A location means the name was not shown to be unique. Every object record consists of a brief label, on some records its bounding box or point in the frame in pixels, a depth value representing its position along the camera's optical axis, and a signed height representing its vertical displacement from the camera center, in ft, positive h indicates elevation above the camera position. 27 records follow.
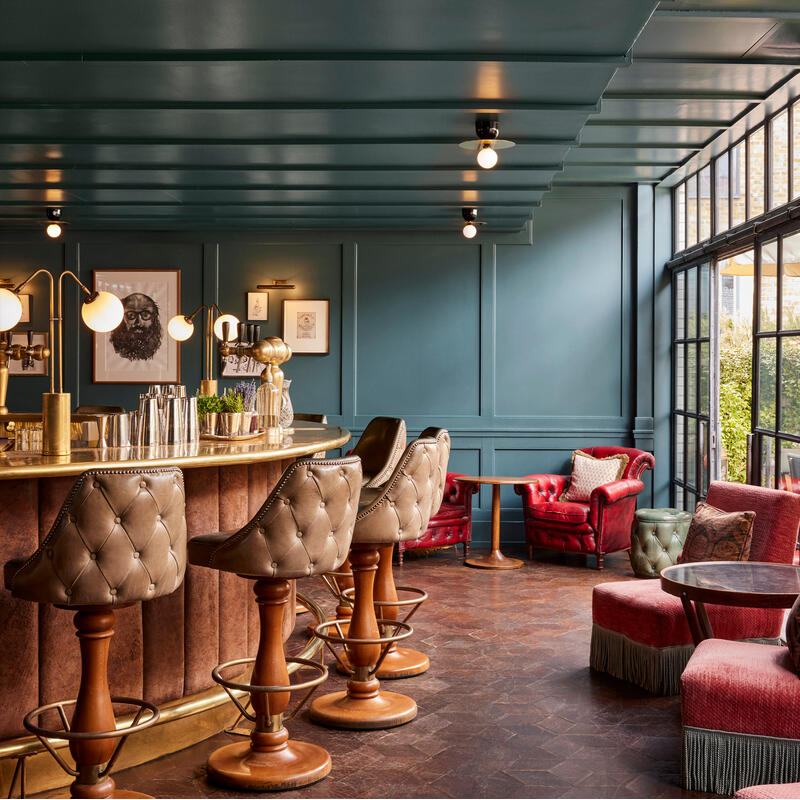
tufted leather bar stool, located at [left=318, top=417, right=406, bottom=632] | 17.15 -1.54
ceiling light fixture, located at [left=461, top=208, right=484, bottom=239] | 25.77 +4.31
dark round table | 12.22 -2.96
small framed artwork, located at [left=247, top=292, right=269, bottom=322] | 29.68 +2.14
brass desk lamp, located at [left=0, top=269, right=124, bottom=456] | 11.29 -0.48
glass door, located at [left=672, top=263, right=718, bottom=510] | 25.48 -0.43
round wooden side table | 25.81 -4.91
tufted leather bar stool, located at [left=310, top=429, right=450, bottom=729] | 13.26 -2.97
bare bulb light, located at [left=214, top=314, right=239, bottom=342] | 20.98 +1.11
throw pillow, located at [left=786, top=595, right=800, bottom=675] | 10.88 -3.13
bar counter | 10.62 -3.24
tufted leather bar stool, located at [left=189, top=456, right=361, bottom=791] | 10.44 -2.21
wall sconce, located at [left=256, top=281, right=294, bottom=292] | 29.58 +2.81
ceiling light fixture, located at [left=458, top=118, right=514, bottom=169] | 17.26 +4.50
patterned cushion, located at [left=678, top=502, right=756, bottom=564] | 14.99 -2.72
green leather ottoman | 22.39 -4.04
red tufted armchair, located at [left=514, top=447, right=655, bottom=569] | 25.31 -4.02
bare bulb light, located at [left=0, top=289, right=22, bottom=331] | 11.48 +0.78
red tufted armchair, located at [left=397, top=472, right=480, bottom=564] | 26.27 -4.29
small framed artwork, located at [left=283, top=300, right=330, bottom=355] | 29.68 +1.53
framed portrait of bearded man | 29.84 +1.30
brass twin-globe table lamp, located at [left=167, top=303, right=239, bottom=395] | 21.07 +1.08
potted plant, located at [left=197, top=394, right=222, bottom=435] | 14.46 -0.64
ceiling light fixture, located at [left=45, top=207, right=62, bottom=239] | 26.40 +4.23
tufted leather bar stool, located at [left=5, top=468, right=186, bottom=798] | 8.93 -1.95
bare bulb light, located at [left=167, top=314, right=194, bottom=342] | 22.11 +1.09
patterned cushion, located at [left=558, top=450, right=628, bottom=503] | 27.09 -3.02
